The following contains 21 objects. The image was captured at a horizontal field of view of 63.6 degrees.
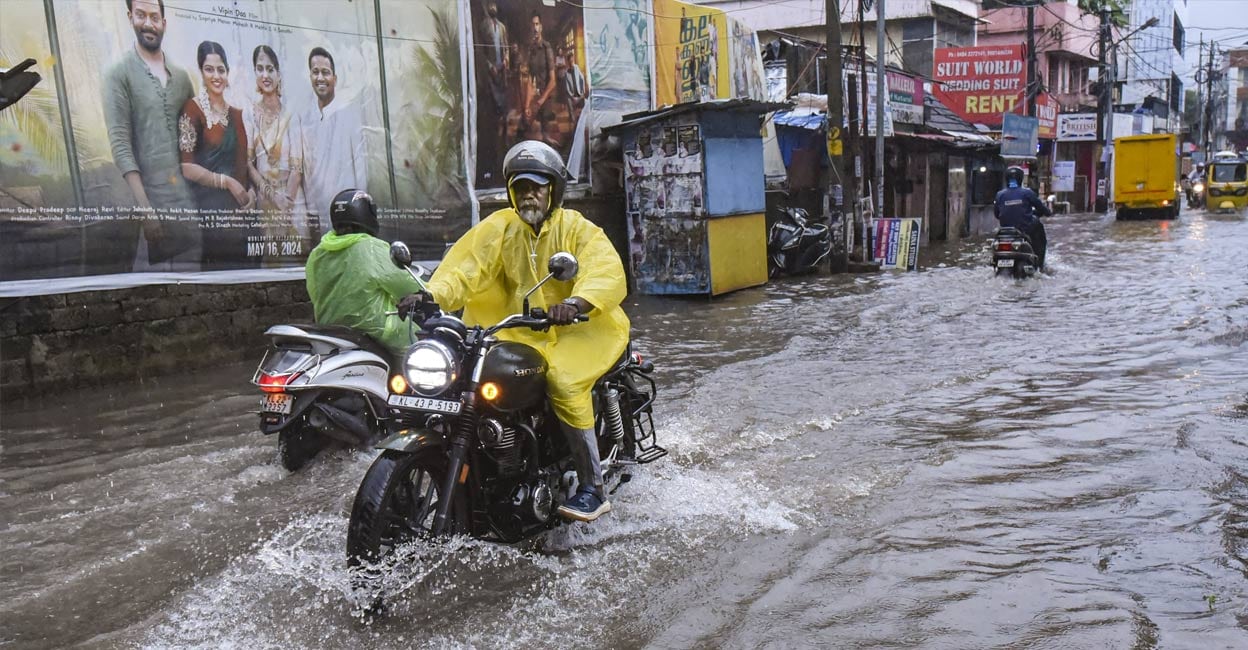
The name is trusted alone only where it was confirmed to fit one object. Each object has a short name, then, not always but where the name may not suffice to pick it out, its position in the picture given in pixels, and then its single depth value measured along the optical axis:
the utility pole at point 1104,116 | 40.00
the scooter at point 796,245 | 16.95
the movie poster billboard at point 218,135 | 7.72
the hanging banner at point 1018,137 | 28.25
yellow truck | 33.66
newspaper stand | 13.89
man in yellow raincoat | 4.18
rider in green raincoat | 5.66
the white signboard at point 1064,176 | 39.09
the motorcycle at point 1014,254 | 14.77
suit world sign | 28.81
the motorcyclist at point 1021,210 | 14.84
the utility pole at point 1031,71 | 30.83
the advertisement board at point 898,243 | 17.75
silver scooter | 5.20
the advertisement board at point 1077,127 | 37.56
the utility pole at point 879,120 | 18.64
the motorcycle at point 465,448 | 3.54
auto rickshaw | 36.81
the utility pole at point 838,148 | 16.66
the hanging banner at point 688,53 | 16.28
